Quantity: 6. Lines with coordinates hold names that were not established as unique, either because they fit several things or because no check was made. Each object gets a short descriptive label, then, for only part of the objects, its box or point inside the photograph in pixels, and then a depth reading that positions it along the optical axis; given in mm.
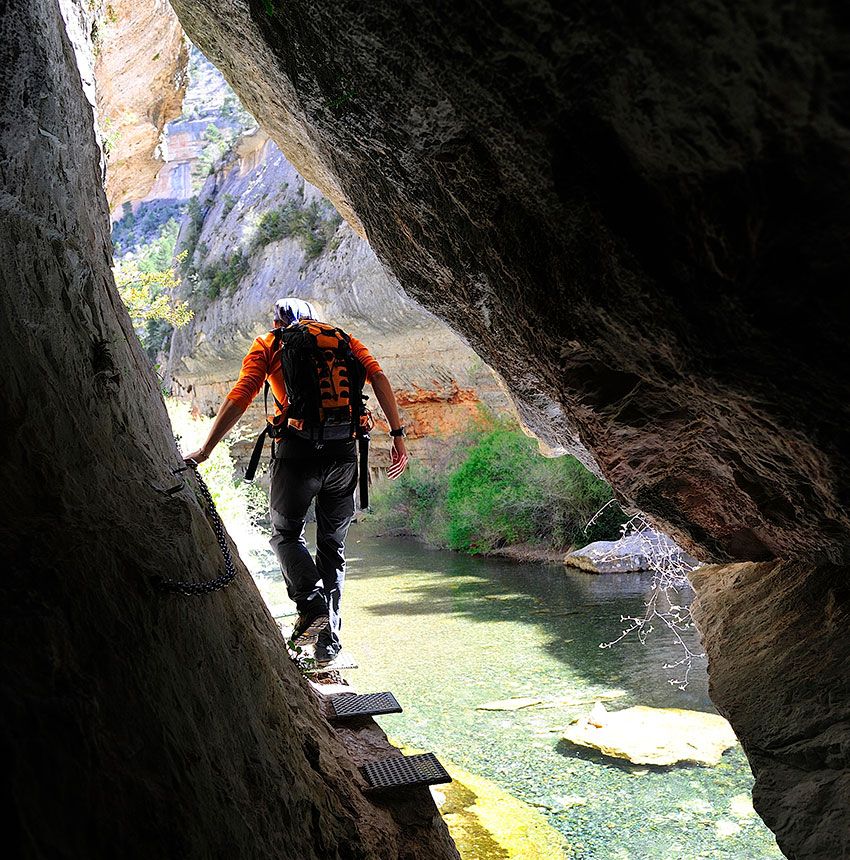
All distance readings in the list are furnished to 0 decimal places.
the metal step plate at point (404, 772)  3244
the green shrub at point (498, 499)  14688
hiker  4465
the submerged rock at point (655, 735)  5828
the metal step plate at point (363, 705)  4020
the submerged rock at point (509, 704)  7039
